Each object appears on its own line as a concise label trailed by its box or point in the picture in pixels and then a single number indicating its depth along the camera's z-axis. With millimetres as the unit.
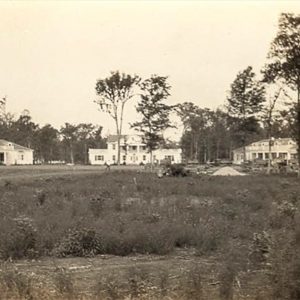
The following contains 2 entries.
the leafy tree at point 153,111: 65619
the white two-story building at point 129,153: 126500
